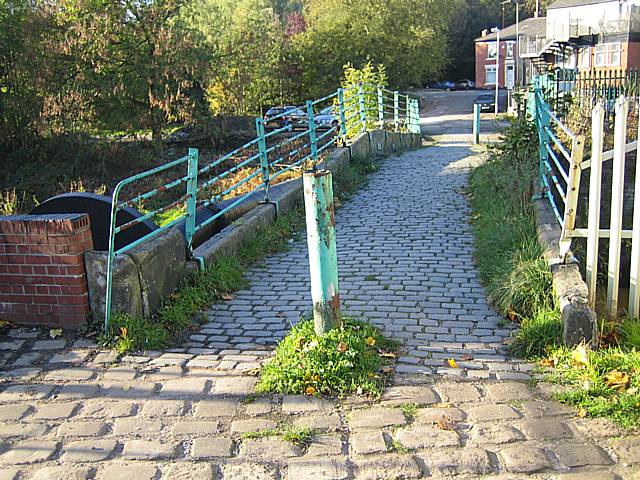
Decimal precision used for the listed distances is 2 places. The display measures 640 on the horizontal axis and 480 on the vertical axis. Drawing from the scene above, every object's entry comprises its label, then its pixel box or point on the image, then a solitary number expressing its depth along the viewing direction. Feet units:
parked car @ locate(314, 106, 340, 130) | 99.36
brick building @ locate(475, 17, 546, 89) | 223.10
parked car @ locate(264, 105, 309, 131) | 99.23
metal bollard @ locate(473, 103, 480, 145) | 66.80
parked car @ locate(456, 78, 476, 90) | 246.41
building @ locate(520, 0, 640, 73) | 148.30
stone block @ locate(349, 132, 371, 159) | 44.18
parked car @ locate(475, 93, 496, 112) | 161.38
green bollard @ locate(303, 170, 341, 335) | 14.69
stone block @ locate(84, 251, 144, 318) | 16.47
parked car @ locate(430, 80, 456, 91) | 246.02
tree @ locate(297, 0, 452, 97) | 150.30
